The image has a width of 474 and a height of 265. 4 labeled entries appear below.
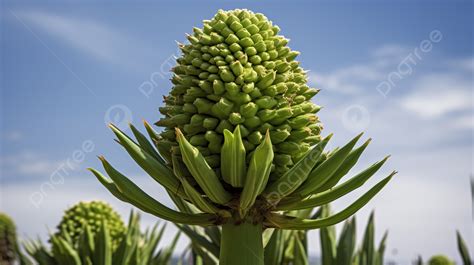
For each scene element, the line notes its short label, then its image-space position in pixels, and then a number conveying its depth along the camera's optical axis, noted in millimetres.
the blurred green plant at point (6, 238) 6367
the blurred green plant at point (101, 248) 2020
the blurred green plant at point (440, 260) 5188
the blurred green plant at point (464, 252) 2332
